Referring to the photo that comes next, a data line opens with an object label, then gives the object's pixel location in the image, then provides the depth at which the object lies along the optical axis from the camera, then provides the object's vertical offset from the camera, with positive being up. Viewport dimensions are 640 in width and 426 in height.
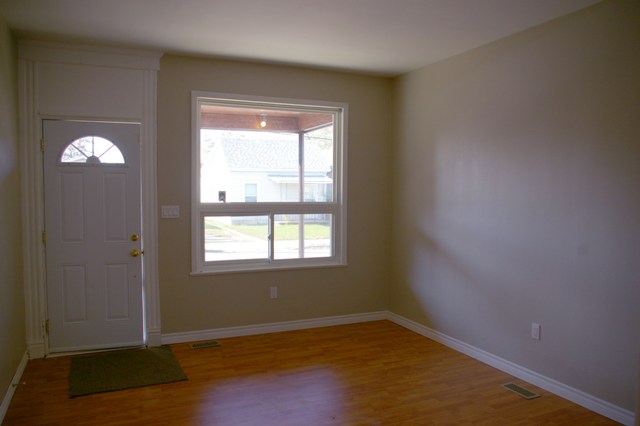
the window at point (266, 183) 4.57 +0.15
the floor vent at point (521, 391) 3.31 -1.39
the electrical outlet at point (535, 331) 3.48 -0.99
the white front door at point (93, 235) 4.01 -0.33
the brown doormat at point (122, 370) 3.43 -1.36
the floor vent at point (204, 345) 4.31 -1.36
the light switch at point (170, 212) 4.33 -0.14
